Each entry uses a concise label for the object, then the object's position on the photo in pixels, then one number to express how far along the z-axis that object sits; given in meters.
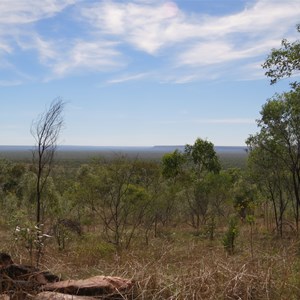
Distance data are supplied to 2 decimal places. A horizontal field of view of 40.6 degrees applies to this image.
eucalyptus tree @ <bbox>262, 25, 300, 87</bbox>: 10.11
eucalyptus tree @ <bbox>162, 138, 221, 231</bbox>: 33.88
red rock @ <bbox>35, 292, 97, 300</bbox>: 5.59
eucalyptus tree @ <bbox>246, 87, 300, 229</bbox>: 20.28
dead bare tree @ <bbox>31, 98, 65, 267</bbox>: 16.89
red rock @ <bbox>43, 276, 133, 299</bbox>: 6.03
